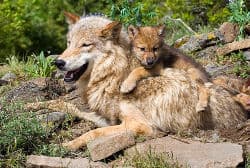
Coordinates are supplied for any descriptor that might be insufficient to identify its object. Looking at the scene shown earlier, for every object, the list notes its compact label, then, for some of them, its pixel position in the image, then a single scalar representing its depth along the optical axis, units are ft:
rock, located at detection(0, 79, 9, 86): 59.58
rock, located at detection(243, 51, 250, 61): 61.46
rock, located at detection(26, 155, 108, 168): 36.93
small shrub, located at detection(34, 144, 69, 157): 39.22
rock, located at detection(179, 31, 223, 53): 67.92
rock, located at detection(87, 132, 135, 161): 37.93
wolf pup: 42.14
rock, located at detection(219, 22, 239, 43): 68.33
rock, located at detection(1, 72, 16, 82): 61.02
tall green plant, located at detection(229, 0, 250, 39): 66.28
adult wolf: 41.81
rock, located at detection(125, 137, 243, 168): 36.42
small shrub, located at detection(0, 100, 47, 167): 38.19
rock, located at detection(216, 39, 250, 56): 62.59
